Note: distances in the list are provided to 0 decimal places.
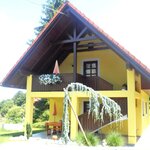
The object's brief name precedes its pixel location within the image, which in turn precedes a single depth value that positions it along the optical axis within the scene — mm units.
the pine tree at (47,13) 22248
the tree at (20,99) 29793
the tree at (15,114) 21586
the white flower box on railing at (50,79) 11382
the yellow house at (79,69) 10010
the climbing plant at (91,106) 7998
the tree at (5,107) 28487
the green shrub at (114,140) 9046
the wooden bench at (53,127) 12128
